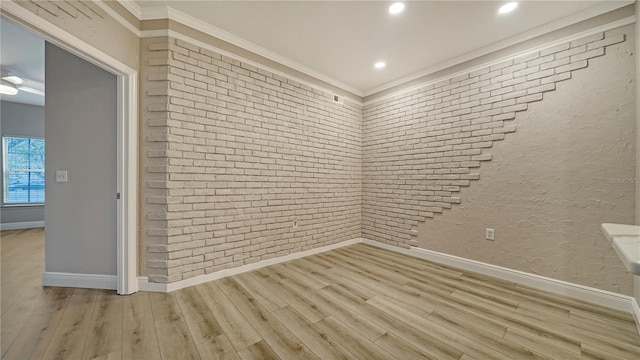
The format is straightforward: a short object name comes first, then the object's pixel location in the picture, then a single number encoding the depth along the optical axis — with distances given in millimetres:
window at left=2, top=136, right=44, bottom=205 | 5047
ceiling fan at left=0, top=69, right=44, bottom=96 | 3684
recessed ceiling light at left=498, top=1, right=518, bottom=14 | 2117
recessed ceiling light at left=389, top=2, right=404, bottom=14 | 2138
